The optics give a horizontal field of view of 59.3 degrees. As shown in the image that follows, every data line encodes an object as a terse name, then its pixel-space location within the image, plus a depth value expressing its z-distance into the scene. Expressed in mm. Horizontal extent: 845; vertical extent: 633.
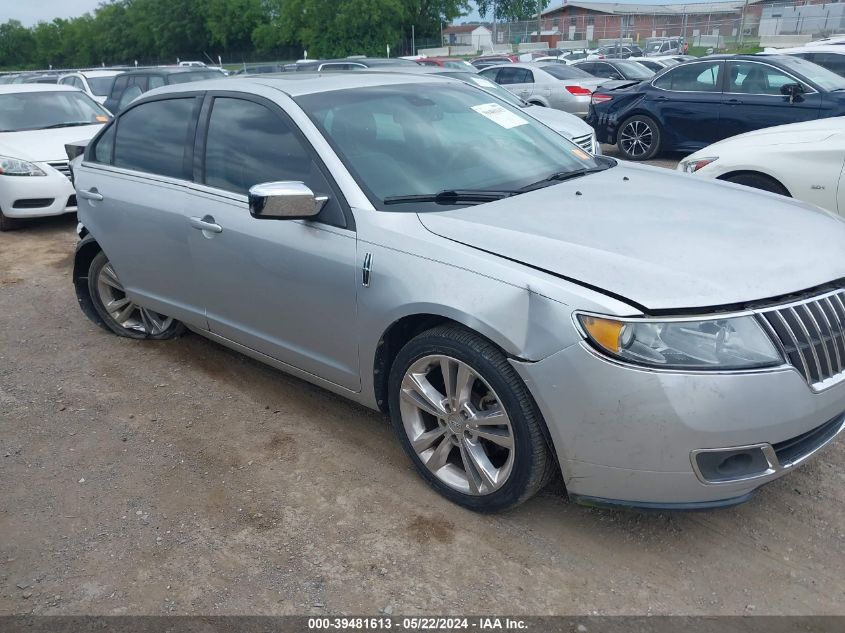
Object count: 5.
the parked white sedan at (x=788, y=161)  5398
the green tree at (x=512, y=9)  80562
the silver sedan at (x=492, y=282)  2439
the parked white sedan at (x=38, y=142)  8172
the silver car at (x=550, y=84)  14886
